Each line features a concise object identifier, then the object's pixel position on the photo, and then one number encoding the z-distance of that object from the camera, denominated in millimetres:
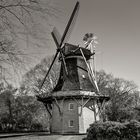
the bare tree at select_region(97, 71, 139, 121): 34316
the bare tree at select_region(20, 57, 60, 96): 31062
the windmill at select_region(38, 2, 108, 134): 22672
